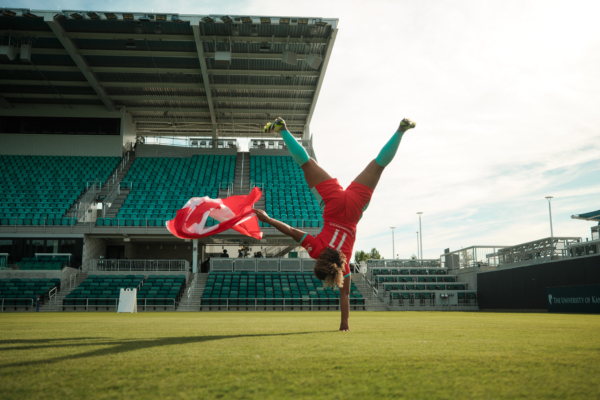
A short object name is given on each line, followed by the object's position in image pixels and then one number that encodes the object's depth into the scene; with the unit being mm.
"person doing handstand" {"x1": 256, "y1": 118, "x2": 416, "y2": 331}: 5221
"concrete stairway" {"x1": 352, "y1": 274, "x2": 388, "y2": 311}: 20616
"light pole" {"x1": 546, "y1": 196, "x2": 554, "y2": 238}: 28344
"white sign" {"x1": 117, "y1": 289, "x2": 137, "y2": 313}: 15938
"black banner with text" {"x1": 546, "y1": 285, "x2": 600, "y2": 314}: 11539
